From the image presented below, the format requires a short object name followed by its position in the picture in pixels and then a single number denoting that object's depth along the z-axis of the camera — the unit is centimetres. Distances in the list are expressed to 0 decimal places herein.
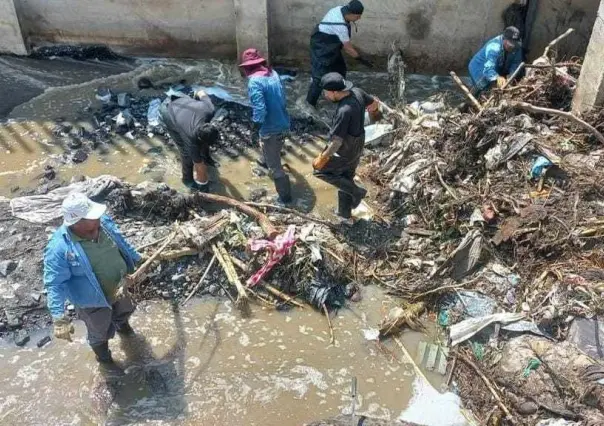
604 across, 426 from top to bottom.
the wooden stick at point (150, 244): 631
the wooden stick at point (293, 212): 693
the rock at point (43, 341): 570
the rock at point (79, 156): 810
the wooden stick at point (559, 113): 659
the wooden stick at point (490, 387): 498
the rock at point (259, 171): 807
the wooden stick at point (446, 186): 676
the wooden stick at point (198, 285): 619
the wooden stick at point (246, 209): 646
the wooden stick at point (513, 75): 765
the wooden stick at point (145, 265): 514
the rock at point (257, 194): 757
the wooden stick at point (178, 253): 624
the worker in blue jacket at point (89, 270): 440
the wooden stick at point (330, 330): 585
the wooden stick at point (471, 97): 778
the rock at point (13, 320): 579
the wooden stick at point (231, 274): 606
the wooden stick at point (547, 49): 784
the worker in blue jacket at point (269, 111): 686
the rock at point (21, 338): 569
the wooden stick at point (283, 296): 616
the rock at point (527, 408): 498
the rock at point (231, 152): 838
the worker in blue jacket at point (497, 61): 801
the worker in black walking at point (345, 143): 631
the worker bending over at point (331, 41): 864
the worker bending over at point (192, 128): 688
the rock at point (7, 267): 615
